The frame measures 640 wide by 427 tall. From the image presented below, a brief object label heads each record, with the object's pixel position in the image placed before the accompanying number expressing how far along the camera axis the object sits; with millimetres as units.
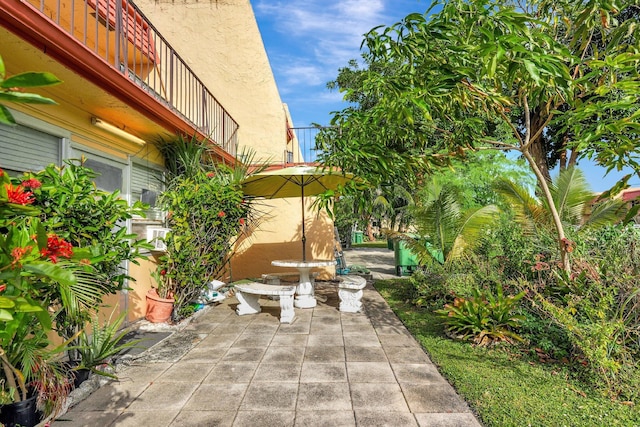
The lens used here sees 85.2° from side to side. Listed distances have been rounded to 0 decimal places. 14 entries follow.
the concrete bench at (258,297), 6023
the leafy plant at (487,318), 4898
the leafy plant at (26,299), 1065
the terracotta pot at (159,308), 5898
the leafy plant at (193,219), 5992
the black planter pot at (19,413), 2609
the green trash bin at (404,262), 11523
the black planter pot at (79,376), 3446
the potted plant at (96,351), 3518
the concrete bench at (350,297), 6723
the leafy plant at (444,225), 7309
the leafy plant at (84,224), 3070
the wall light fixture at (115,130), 4883
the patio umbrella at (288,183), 6875
